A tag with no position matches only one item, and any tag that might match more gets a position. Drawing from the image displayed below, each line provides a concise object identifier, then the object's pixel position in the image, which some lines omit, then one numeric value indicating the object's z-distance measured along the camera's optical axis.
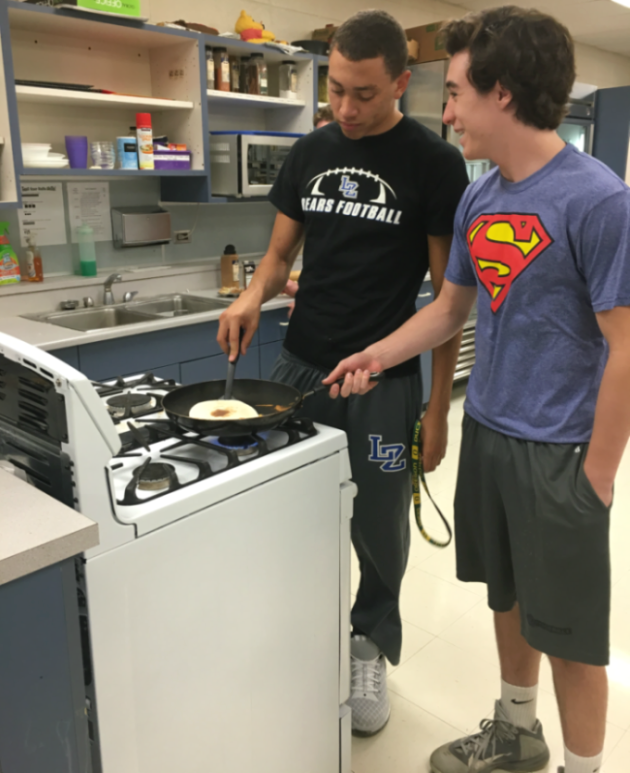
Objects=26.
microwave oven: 3.33
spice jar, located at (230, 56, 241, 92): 3.42
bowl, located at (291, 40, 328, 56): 3.70
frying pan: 1.27
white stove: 1.04
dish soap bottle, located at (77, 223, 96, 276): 3.20
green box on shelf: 2.60
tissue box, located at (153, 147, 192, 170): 3.11
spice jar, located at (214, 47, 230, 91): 3.28
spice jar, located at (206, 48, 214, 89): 3.22
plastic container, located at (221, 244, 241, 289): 3.62
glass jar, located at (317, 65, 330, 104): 3.76
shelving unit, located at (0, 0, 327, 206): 2.62
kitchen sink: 3.04
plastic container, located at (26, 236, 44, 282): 3.06
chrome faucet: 3.21
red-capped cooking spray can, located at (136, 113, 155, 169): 3.01
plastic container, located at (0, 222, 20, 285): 2.95
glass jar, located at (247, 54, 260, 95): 3.44
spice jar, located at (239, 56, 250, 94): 3.46
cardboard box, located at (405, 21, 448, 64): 4.01
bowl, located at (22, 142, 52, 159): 2.71
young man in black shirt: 1.61
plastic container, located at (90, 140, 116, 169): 2.97
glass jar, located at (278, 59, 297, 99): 3.62
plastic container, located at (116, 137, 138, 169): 3.00
